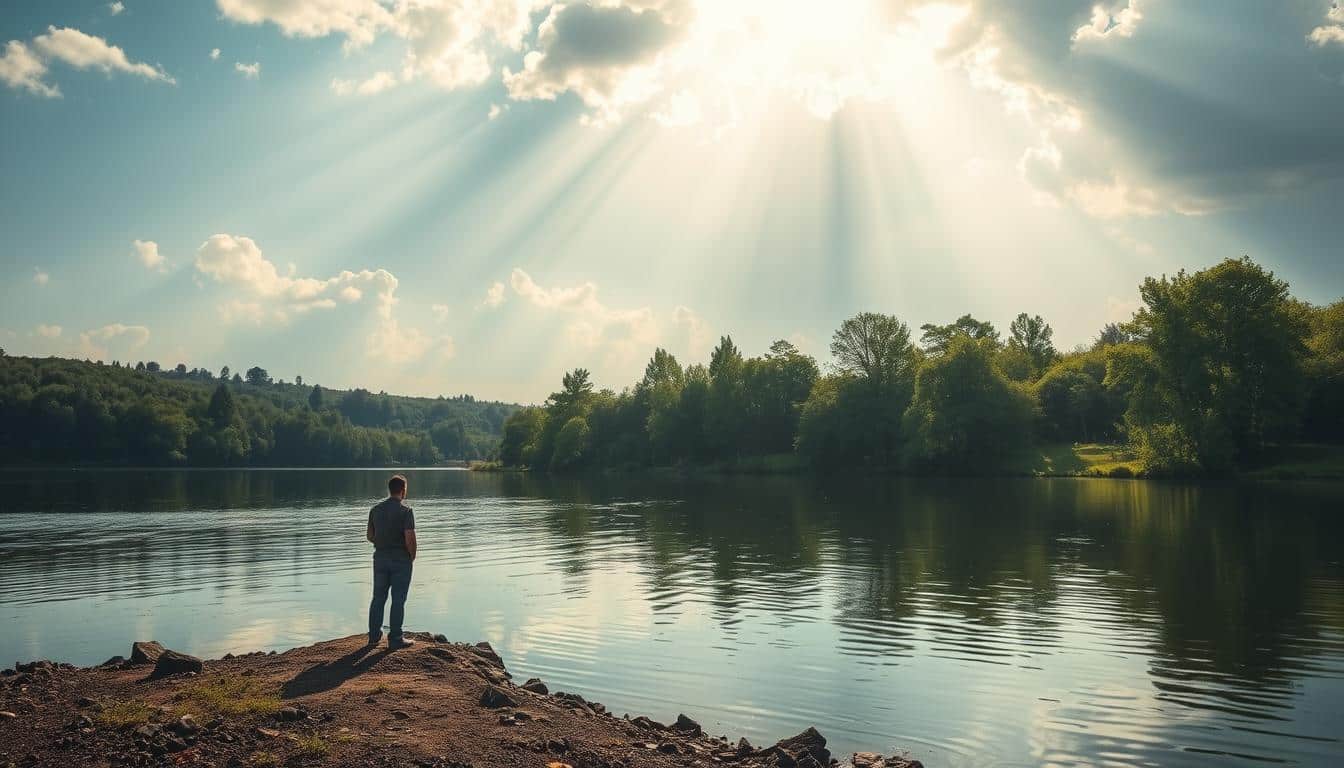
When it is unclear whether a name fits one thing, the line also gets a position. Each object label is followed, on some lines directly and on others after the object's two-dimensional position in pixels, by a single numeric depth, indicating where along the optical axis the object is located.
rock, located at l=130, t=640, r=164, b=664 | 15.66
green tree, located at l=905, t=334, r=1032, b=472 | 106.12
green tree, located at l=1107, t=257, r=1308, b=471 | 84.19
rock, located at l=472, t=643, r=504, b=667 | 16.70
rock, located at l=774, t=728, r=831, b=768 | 11.56
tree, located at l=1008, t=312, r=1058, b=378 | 177.75
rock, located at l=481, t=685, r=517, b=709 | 12.45
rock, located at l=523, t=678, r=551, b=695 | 14.56
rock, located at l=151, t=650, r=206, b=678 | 14.30
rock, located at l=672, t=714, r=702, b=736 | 13.05
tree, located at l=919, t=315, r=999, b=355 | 145.88
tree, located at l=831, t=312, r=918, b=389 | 125.12
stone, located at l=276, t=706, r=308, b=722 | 11.41
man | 15.33
